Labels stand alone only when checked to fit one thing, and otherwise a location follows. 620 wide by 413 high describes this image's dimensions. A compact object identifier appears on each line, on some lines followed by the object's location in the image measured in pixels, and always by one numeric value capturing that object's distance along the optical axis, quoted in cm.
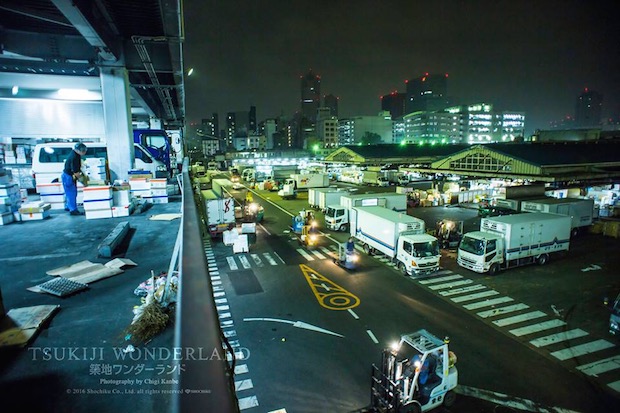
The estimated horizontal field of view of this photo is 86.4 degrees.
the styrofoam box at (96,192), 935
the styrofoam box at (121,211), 981
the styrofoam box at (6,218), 901
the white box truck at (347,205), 2834
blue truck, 2131
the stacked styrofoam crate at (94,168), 1373
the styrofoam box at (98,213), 945
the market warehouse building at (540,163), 3203
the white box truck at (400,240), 1828
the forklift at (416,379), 864
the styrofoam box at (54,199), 1144
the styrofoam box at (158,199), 1219
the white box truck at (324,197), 3506
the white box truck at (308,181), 5066
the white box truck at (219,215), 2552
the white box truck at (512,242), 1880
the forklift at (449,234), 2436
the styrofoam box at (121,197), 1002
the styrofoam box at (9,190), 857
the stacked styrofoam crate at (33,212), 952
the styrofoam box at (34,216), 955
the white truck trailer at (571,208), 2532
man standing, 995
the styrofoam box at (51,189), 1138
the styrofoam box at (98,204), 938
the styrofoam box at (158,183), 1246
